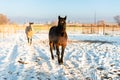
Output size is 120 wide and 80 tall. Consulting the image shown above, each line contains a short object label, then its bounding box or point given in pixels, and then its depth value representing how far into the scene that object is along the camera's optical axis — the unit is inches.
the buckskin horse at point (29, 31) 908.9
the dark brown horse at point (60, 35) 431.7
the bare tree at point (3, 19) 4784.2
